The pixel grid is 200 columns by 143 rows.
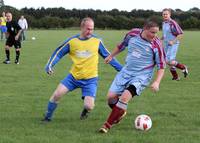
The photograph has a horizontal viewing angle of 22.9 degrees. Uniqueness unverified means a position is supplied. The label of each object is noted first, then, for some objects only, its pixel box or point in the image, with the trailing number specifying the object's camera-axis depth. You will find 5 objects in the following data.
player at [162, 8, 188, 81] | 14.21
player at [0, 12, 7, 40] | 35.44
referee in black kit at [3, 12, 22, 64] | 18.97
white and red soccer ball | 7.82
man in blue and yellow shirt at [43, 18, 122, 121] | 8.48
